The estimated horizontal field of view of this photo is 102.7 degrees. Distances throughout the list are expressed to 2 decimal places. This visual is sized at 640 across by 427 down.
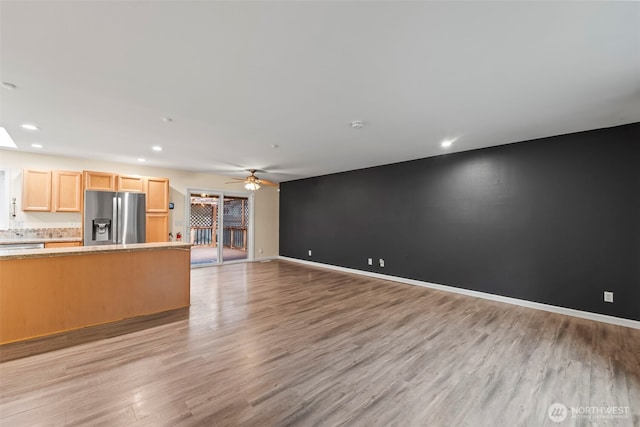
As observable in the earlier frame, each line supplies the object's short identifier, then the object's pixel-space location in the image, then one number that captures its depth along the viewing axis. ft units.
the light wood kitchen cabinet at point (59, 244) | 14.28
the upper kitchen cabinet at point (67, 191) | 15.44
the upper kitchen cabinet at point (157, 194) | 18.34
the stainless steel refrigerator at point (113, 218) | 15.76
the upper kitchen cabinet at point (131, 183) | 17.15
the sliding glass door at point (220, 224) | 22.99
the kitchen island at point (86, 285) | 8.82
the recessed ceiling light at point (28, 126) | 10.70
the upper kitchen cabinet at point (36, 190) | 14.66
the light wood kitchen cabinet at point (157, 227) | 18.33
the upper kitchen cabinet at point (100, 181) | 15.99
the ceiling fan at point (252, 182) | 17.93
